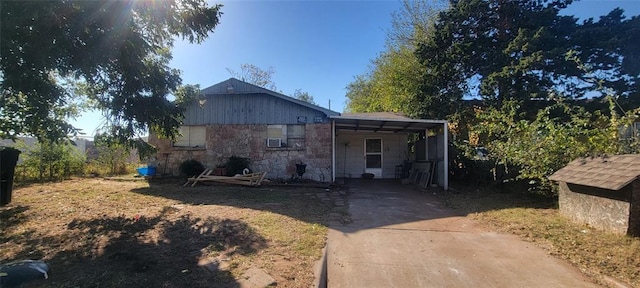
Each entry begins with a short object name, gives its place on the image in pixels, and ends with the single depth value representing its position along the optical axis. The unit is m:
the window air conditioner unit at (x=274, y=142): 11.69
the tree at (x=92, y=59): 4.65
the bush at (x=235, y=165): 11.27
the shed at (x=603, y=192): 4.48
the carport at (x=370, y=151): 14.87
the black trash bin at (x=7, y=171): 6.09
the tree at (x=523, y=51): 10.62
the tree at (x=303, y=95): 38.84
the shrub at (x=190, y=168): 11.43
